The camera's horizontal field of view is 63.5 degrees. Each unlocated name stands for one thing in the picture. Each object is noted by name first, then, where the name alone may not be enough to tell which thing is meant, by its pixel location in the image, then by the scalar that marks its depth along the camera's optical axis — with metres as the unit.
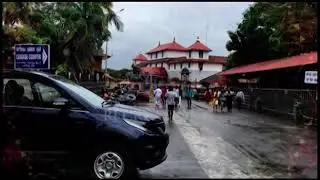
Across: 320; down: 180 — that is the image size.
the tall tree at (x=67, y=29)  5.20
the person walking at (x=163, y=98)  16.92
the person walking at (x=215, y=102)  16.68
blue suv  4.17
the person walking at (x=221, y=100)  16.95
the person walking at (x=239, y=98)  18.36
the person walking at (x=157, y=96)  15.86
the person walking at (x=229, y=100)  16.67
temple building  36.91
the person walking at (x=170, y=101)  11.28
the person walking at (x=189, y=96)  18.19
